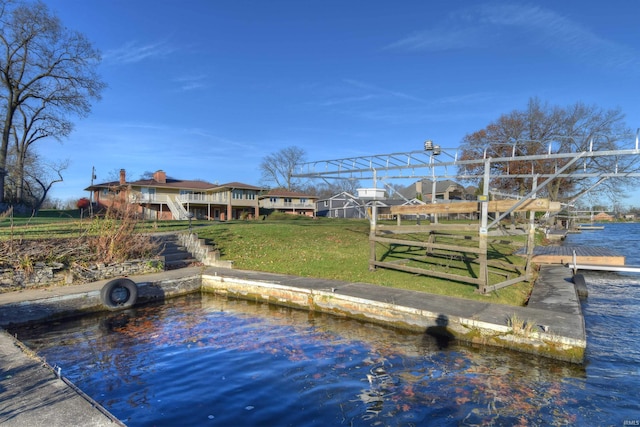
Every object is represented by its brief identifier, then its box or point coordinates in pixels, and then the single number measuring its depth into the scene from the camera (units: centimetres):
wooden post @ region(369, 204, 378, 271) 1196
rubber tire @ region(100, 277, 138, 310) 1009
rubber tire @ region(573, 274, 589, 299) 1167
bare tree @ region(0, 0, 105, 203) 3122
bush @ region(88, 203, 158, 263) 1231
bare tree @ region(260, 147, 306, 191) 7298
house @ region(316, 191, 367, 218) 5829
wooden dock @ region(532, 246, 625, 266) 1631
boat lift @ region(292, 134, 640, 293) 948
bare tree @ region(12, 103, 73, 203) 3656
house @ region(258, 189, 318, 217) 5512
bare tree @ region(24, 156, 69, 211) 3988
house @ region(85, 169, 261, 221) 4459
